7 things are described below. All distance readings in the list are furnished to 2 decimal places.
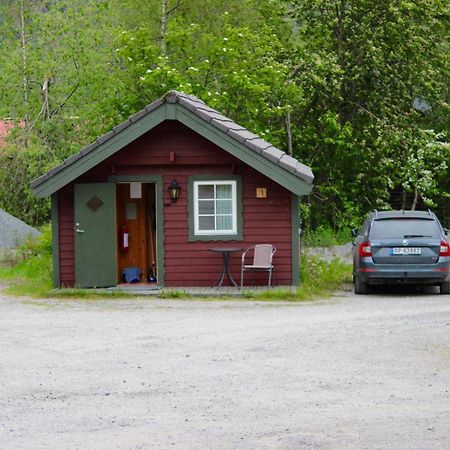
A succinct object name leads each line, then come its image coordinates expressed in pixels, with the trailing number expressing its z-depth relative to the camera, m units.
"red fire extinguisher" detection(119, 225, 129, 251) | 23.25
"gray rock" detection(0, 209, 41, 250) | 32.30
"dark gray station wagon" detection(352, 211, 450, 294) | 20.67
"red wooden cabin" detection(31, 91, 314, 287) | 21.92
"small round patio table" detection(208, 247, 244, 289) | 21.42
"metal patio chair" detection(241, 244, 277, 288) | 21.45
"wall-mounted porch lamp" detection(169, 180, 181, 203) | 21.97
